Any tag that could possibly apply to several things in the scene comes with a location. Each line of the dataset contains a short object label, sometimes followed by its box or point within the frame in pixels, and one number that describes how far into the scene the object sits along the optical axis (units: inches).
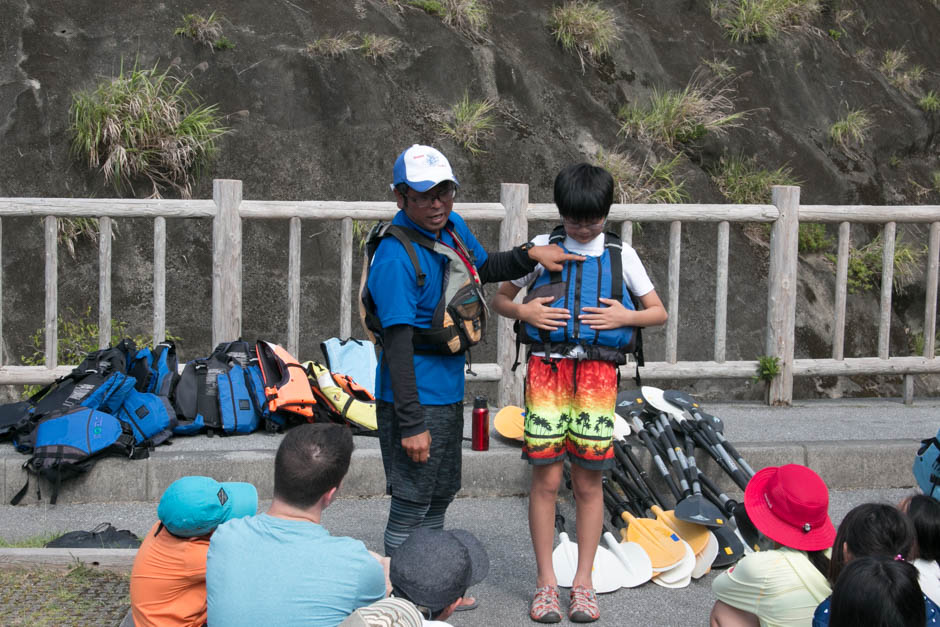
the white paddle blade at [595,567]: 353.1
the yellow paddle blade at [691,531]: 375.9
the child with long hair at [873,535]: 211.6
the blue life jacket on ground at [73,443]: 430.0
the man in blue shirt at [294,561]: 201.9
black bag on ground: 350.0
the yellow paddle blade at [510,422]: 482.9
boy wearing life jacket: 314.2
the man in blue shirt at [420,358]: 281.0
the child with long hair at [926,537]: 233.3
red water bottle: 465.7
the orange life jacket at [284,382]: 497.0
